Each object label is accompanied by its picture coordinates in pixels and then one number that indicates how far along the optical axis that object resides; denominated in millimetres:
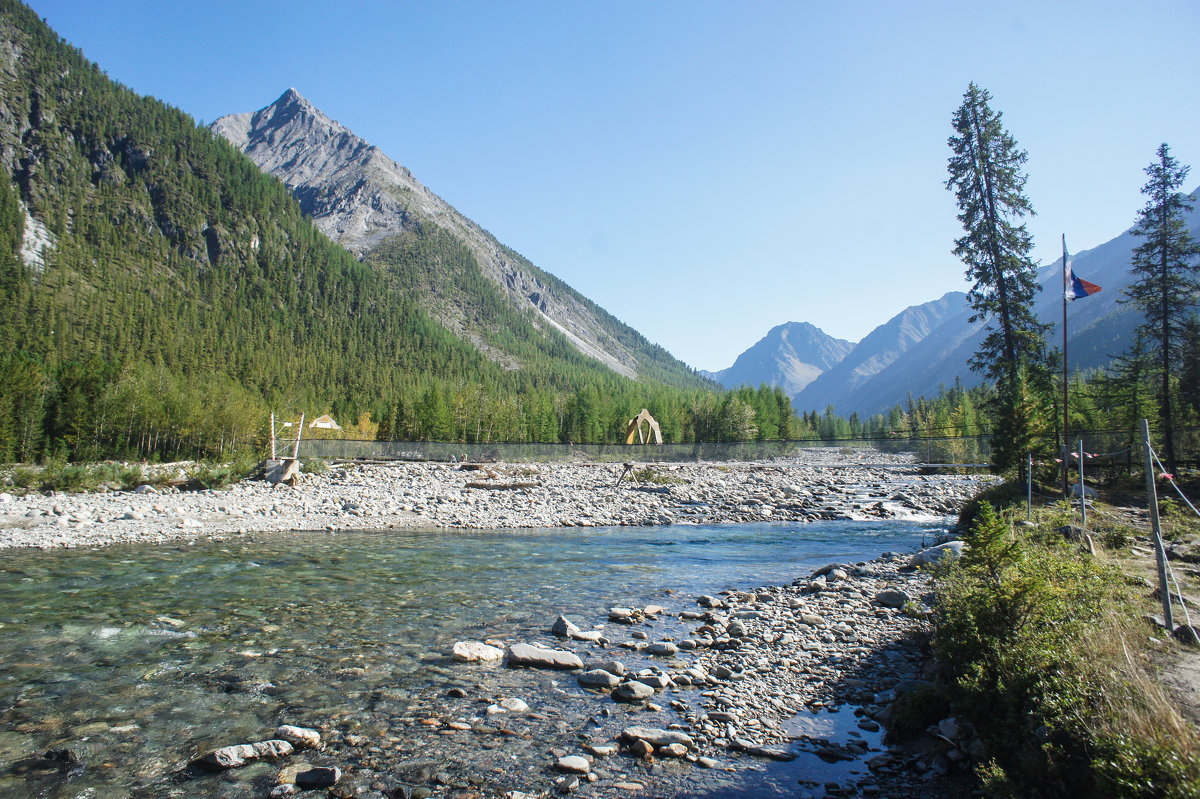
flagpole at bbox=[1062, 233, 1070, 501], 14547
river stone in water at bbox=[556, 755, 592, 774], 4684
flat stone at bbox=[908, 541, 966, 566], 11738
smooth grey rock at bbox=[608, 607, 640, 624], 9291
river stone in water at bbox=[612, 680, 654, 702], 6191
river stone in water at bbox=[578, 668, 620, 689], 6527
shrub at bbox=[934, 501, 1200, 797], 3176
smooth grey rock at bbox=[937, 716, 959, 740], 4916
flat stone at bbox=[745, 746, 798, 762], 5059
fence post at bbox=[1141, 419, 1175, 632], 5887
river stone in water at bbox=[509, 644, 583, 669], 7109
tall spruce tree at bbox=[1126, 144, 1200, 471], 22562
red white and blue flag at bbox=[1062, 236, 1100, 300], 14258
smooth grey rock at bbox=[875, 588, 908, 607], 9797
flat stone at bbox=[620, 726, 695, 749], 5156
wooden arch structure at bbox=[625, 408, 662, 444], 70750
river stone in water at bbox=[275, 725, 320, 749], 5047
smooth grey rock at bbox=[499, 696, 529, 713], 5902
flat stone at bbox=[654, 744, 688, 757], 4984
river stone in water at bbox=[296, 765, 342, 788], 4434
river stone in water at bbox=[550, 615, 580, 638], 8406
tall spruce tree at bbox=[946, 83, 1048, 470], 21125
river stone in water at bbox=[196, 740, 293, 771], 4652
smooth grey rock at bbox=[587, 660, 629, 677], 6879
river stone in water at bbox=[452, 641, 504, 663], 7262
